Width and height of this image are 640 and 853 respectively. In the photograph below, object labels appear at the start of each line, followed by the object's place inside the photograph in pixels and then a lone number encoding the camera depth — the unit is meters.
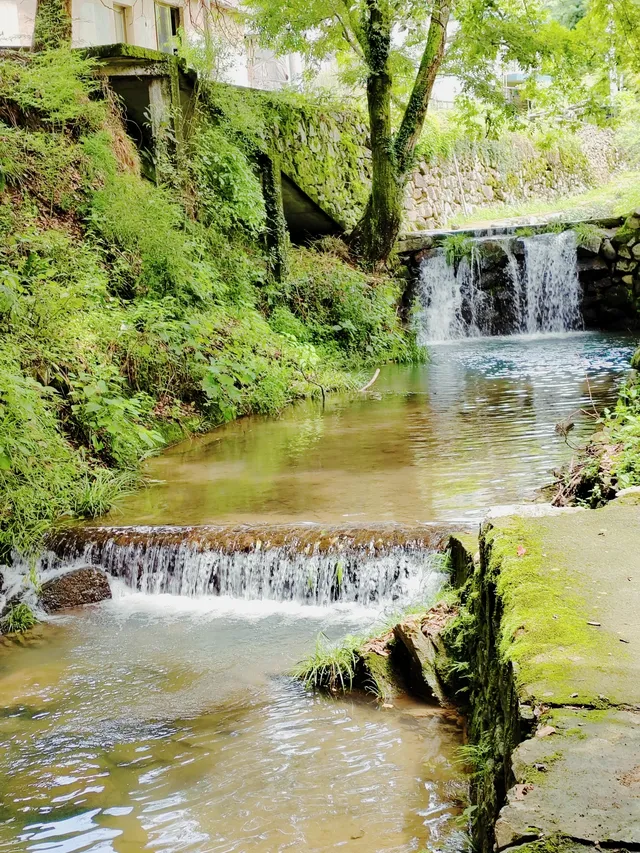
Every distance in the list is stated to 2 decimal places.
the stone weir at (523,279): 16.70
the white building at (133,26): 17.66
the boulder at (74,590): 5.82
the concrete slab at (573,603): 2.62
